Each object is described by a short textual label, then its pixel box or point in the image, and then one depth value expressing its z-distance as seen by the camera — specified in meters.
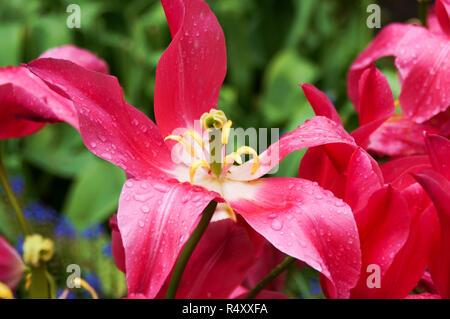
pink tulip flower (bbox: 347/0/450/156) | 0.50
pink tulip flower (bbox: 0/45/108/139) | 0.49
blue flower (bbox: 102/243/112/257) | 1.21
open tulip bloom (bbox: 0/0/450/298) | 0.37
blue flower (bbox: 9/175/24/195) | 1.59
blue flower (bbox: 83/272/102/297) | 1.08
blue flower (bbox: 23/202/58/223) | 1.35
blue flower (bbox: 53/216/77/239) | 1.32
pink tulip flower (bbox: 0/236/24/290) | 0.52
